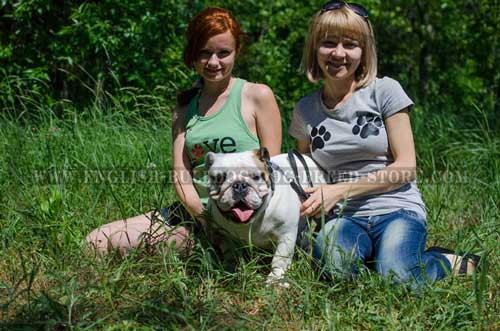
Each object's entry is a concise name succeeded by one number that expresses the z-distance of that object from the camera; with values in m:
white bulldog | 2.54
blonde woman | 2.79
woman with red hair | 3.00
